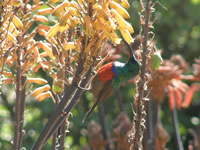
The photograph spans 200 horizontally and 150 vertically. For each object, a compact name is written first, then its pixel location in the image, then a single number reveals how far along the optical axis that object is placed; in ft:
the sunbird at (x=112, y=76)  12.45
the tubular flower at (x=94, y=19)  12.19
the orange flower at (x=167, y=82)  13.91
